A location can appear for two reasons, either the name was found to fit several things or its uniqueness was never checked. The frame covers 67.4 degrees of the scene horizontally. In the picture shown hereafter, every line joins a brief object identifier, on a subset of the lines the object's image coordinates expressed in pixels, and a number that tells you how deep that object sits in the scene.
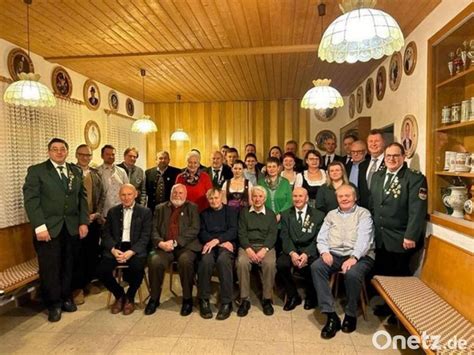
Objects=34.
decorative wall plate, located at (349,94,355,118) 5.86
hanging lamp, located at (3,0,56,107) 2.71
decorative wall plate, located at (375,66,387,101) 4.11
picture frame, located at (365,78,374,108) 4.66
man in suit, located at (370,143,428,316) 2.78
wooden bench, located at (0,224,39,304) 2.87
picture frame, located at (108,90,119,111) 5.67
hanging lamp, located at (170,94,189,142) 6.29
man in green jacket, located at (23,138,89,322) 3.00
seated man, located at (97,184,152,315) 3.16
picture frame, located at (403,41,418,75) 3.21
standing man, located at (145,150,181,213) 4.58
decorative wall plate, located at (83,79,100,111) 4.90
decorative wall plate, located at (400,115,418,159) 3.20
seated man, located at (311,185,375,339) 2.76
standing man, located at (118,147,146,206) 4.36
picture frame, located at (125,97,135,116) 6.32
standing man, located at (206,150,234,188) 4.19
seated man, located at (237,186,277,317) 3.12
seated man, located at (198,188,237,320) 3.08
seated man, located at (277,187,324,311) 3.18
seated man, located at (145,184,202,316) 3.16
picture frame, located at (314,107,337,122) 6.58
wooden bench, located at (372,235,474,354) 1.98
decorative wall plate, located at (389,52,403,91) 3.60
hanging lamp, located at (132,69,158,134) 4.95
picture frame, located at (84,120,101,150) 4.84
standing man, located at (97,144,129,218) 3.91
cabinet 2.58
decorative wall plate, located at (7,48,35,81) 3.48
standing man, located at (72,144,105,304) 3.52
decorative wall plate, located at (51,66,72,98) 4.18
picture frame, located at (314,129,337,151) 6.63
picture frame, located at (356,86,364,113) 5.22
